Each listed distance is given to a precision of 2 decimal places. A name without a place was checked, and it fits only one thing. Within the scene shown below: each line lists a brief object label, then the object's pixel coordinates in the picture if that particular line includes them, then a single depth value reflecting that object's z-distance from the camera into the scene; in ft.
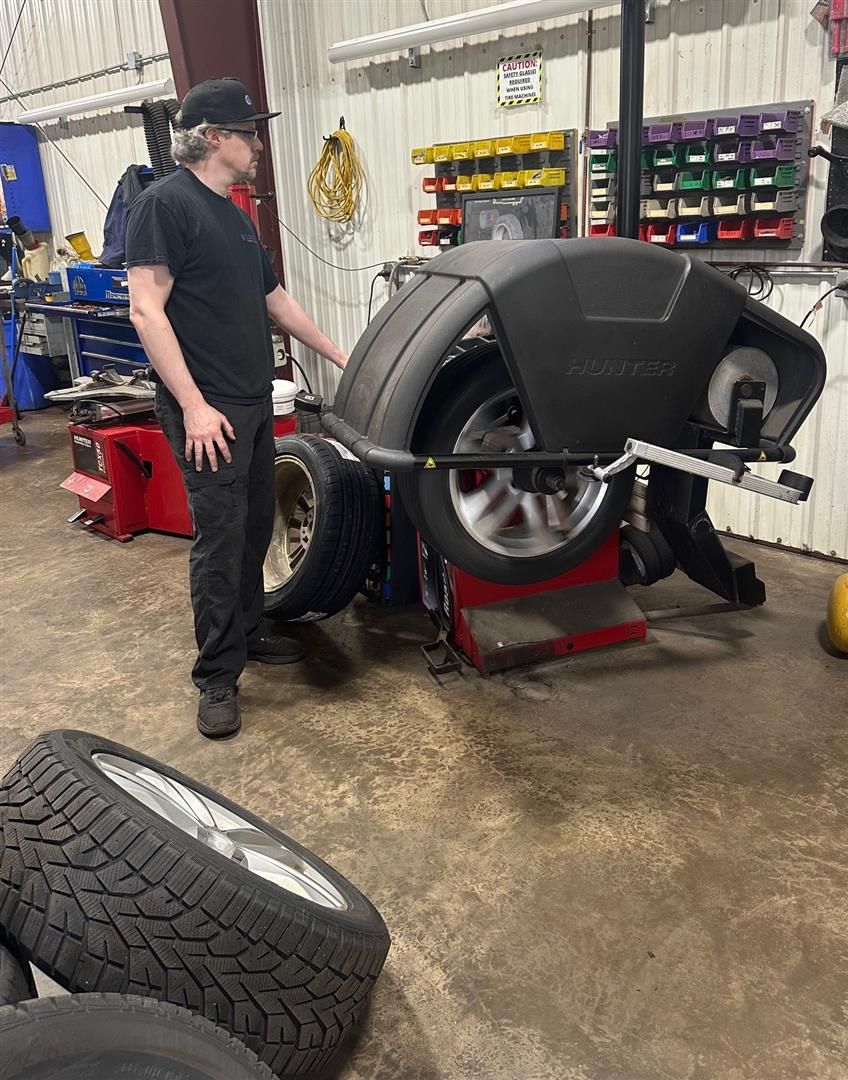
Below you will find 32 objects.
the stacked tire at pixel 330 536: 9.64
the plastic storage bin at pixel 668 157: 11.55
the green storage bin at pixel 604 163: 12.33
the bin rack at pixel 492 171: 13.35
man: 7.42
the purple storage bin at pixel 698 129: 11.12
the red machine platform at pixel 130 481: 13.15
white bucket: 12.85
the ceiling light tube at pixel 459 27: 12.36
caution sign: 13.51
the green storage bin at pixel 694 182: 11.37
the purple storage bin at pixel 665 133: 11.42
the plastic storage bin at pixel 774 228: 10.98
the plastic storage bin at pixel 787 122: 10.58
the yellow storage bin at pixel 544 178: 13.30
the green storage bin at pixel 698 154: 11.28
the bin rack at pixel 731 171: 10.74
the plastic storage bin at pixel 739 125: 10.79
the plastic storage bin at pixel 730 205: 11.14
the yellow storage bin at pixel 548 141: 13.15
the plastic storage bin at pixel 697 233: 11.57
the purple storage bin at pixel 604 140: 12.21
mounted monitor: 13.44
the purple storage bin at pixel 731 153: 10.97
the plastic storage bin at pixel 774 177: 10.77
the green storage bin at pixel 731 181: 11.13
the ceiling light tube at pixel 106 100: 19.90
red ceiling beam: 16.33
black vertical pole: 8.25
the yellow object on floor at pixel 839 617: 9.13
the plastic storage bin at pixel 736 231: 11.30
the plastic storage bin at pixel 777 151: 10.68
